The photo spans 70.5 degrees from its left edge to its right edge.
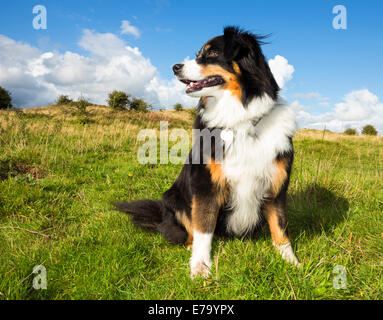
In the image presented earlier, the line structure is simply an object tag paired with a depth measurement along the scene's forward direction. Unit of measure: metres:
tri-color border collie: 2.49
